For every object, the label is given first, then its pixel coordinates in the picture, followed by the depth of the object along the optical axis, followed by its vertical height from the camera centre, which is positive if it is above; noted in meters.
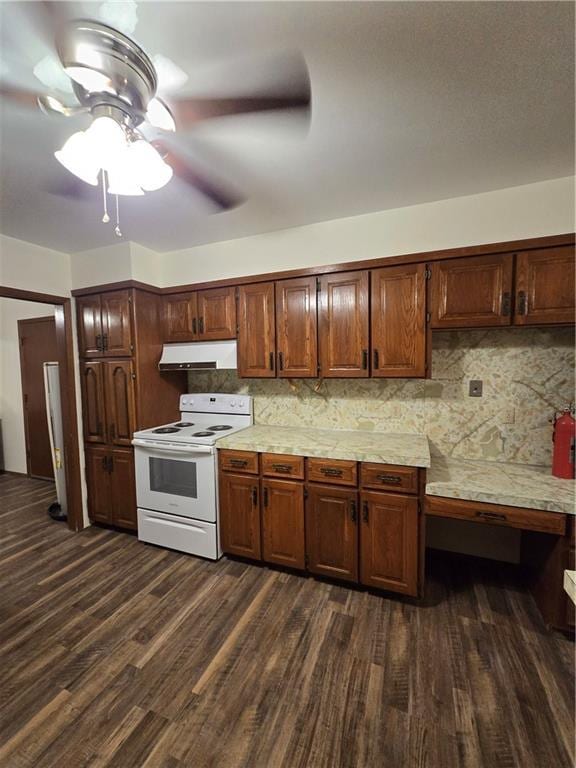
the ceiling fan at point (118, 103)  0.92 +0.91
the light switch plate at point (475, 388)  2.22 -0.20
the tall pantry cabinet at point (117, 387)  2.68 -0.19
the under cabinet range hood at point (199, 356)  2.60 +0.07
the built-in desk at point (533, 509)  1.65 -0.82
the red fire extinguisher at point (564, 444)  1.83 -0.50
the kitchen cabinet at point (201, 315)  2.59 +0.42
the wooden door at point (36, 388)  4.02 -0.27
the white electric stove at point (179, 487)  2.34 -0.95
